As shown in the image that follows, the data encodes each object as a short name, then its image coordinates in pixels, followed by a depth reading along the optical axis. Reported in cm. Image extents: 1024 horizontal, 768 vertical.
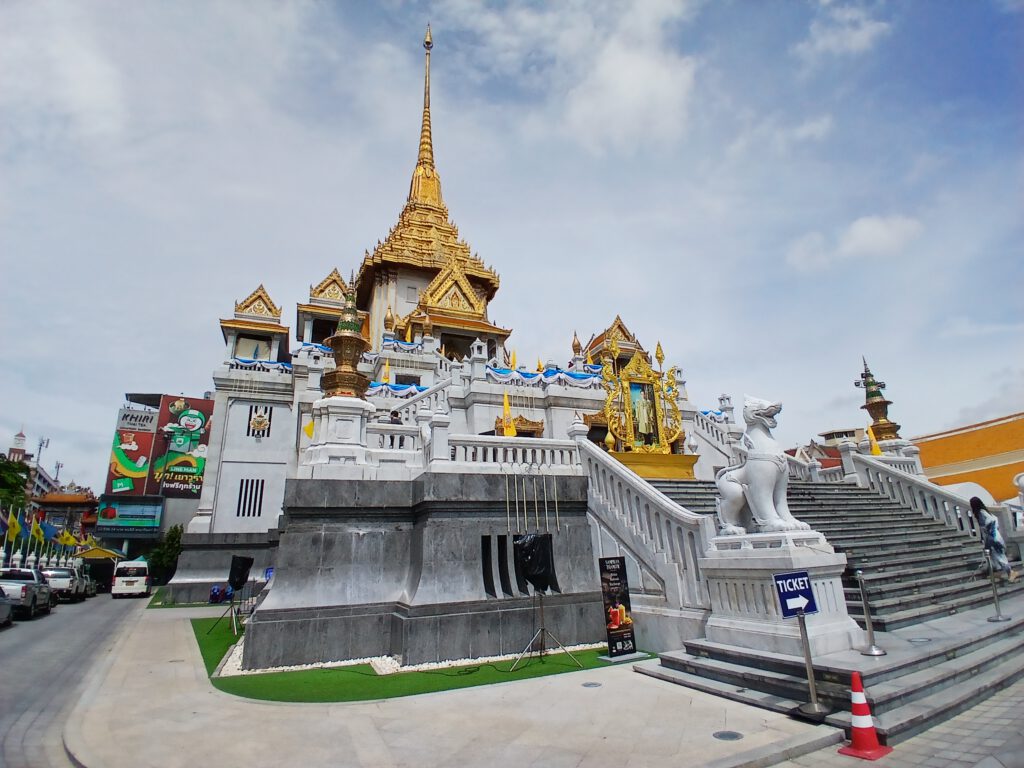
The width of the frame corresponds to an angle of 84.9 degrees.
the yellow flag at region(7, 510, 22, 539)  3044
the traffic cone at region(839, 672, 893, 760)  484
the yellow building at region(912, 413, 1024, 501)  2216
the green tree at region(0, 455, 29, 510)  3119
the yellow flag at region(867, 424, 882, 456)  1666
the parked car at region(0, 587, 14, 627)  1515
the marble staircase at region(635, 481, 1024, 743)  559
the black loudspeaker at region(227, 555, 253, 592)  1269
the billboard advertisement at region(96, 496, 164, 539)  4450
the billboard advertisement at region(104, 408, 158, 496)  4622
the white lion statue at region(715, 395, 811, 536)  784
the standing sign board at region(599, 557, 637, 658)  865
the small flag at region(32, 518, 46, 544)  3601
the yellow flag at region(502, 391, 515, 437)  1555
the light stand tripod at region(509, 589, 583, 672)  951
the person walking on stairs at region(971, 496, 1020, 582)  929
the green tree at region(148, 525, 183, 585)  3794
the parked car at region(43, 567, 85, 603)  2644
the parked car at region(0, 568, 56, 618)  1750
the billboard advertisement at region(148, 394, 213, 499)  4631
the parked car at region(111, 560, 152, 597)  3053
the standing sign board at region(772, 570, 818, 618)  571
